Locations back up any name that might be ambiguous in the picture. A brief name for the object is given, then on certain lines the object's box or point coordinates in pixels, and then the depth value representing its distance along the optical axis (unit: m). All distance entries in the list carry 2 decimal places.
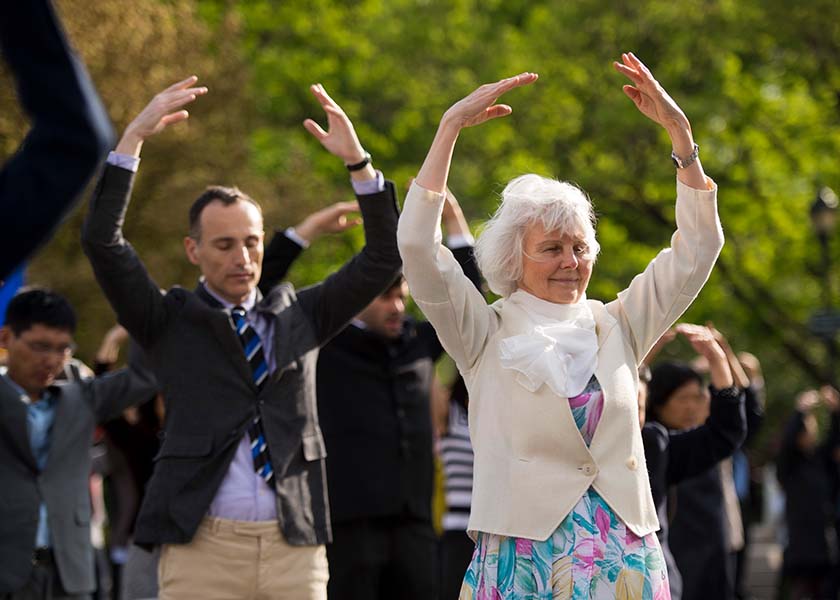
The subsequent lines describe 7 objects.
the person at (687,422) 11.95
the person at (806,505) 30.27
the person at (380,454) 14.45
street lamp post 35.31
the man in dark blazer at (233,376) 10.87
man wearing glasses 12.99
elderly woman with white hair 9.01
